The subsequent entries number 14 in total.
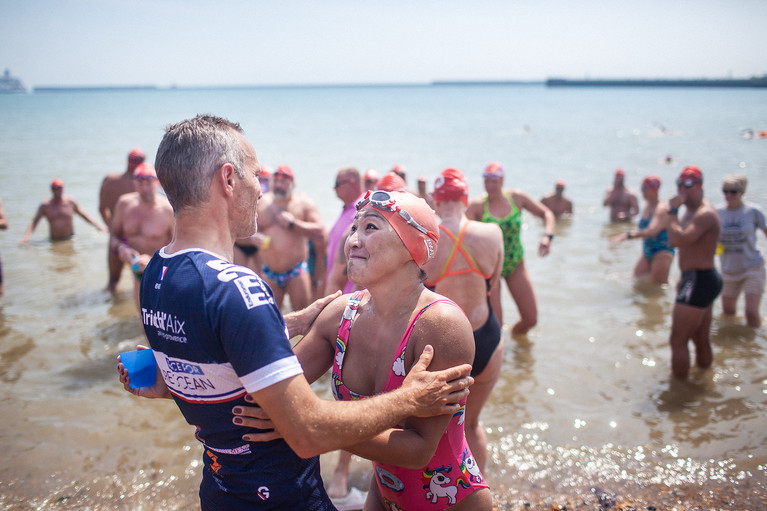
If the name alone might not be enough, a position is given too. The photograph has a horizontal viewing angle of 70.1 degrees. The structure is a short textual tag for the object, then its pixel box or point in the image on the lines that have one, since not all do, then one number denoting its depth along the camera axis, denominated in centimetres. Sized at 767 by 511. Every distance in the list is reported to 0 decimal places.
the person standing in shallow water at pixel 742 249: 707
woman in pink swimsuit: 207
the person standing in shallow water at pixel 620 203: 1457
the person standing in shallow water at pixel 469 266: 385
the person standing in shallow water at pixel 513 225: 644
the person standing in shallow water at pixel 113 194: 920
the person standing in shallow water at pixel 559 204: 1537
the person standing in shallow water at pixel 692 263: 553
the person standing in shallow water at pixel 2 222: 821
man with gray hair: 156
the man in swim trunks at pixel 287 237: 686
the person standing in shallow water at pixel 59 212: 1302
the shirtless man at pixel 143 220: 664
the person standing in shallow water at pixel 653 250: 920
